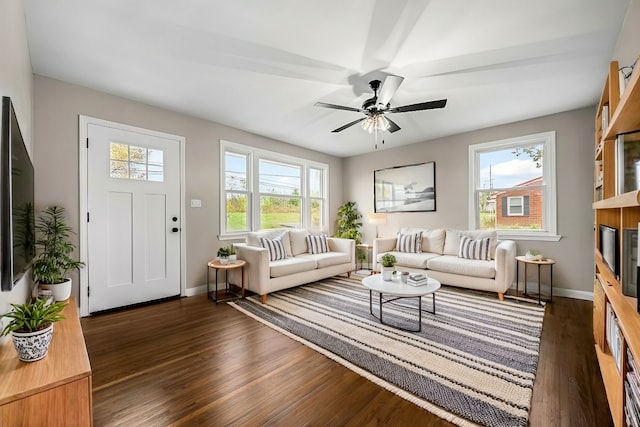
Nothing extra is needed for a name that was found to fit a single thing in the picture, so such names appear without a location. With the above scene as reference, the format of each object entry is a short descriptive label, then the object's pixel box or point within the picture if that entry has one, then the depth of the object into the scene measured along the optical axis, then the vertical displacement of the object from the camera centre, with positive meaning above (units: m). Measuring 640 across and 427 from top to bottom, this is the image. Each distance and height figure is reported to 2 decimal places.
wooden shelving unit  1.10 -0.10
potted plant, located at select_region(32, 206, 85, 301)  2.38 -0.36
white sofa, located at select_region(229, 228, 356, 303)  3.50 -0.69
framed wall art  4.95 +0.46
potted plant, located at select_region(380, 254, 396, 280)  3.04 -0.59
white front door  3.04 -0.02
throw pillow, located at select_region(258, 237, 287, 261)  3.99 -0.49
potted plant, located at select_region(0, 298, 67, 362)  1.15 -0.49
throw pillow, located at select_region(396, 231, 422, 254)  4.60 -0.51
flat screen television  1.12 +0.07
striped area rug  1.65 -1.10
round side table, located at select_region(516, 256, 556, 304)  3.41 -0.63
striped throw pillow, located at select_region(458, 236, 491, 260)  3.92 -0.52
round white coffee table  2.57 -0.74
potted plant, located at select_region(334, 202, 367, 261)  5.70 -0.19
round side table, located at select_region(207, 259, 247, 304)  3.47 -0.67
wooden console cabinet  0.98 -0.65
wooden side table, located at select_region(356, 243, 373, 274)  5.41 -0.85
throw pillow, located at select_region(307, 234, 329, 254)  4.66 -0.53
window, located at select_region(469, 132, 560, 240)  3.88 +0.37
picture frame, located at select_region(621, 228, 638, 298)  1.32 -0.24
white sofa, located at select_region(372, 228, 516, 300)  3.50 -0.68
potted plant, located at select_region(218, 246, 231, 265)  3.58 -0.54
